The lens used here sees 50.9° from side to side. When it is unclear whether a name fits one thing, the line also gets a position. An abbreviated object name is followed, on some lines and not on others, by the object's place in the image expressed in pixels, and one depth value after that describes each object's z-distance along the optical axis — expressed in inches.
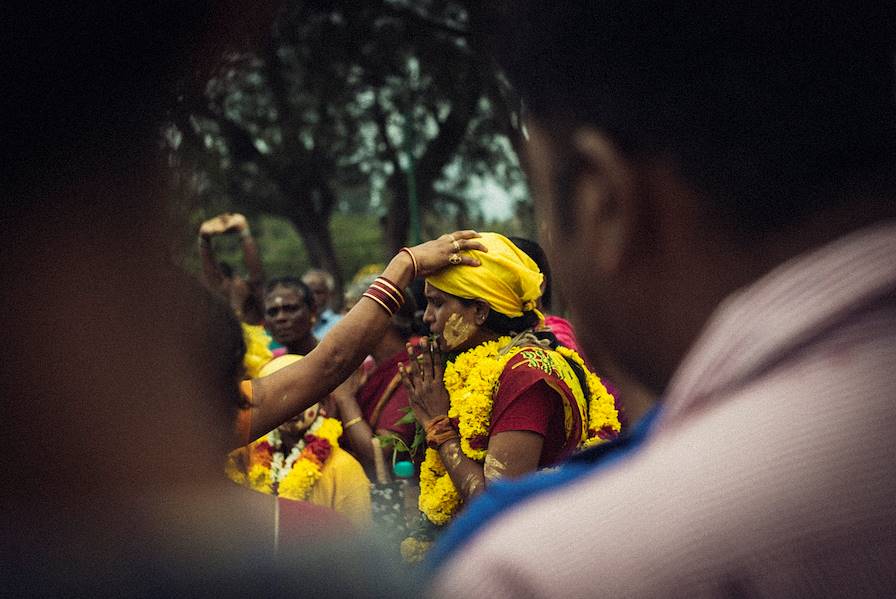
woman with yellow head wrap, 115.3
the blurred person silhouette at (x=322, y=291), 313.8
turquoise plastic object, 147.5
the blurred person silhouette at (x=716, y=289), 30.6
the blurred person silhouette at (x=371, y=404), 161.9
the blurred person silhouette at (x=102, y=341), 40.4
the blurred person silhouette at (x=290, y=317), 218.8
